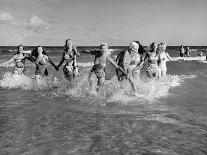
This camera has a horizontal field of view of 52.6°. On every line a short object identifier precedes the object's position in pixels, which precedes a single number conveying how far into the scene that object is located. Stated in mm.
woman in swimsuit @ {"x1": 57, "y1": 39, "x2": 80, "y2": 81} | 7160
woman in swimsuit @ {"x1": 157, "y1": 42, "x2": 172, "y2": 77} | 8579
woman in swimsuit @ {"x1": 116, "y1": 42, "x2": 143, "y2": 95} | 6245
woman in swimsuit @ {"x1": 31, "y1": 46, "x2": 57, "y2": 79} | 7630
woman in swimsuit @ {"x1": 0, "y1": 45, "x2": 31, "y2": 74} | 8120
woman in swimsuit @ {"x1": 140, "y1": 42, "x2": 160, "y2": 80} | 8061
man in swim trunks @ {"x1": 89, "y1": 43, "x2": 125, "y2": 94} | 6014
